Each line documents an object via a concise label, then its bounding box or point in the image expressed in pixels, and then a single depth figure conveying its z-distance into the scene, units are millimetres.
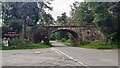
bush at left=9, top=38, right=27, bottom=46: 17423
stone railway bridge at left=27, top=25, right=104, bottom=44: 23407
